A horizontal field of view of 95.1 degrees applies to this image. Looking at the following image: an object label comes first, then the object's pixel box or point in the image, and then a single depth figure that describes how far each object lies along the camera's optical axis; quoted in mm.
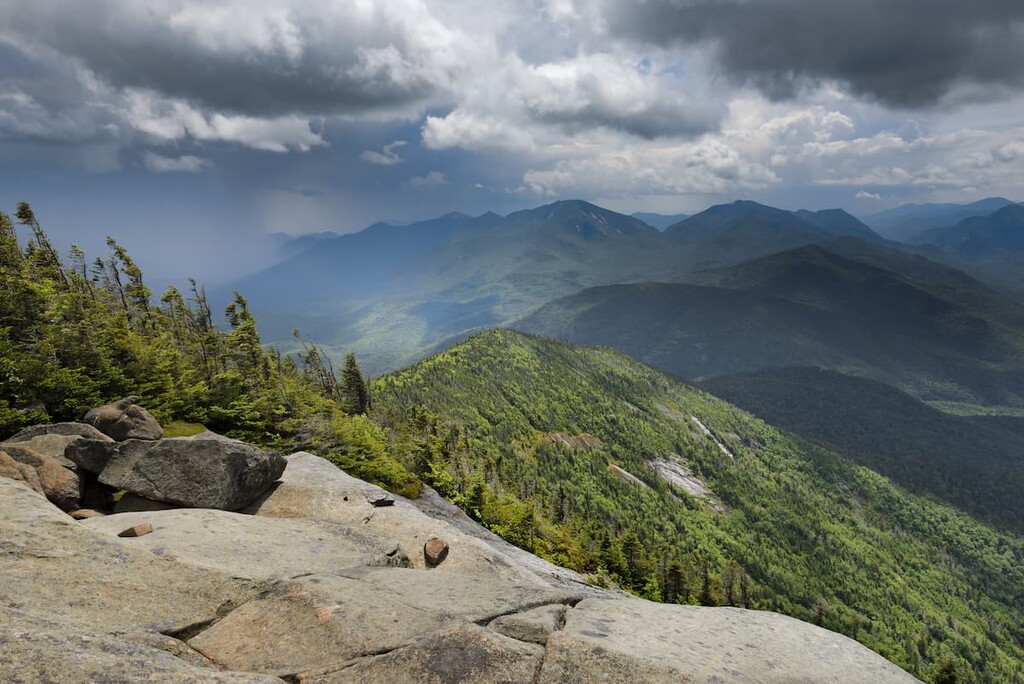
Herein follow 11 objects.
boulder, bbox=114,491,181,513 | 20125
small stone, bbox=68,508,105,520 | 18203
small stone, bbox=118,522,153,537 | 15375
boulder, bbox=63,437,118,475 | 20203
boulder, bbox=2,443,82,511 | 18136
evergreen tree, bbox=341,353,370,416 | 93312
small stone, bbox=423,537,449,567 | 21266
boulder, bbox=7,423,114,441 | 22000
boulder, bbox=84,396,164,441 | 24938
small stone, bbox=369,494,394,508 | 25891
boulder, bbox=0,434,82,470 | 20094
